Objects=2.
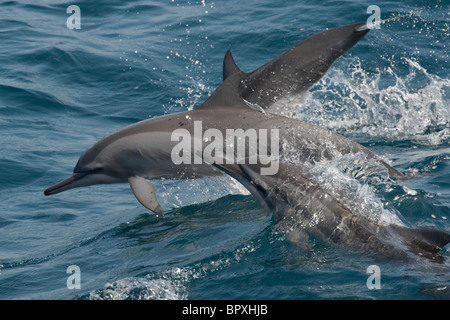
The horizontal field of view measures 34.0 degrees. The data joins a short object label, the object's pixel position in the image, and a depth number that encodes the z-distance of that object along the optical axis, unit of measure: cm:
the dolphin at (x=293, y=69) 881
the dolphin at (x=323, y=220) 616
